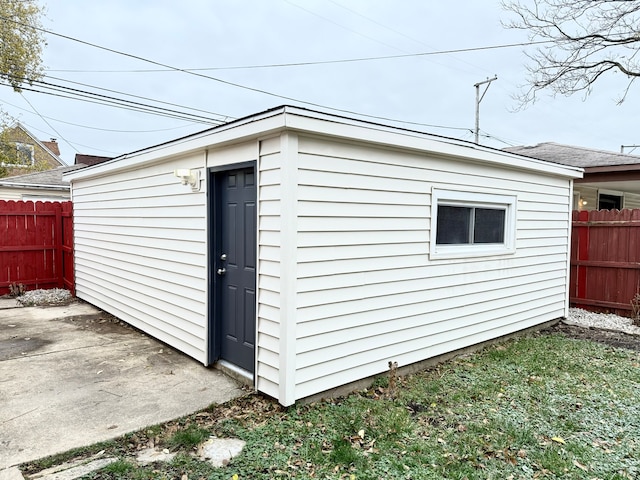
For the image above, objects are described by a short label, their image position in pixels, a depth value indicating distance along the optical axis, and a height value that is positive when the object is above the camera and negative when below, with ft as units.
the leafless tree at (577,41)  34.17 +15.71
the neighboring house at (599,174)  25.73 +3.07
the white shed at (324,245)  11.28 -0.89
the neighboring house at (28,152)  60.79 +10.71
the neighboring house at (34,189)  42.83 +2.85
